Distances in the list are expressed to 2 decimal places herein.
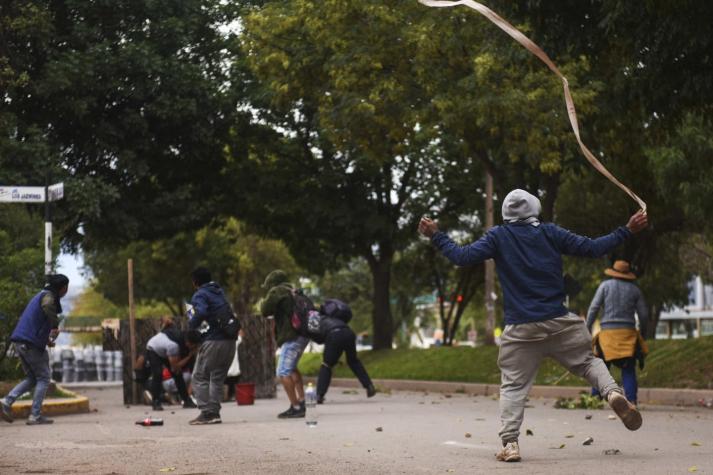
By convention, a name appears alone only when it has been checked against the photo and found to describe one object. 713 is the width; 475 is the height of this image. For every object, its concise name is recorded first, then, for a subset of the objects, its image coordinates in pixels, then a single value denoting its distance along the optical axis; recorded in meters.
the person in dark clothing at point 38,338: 15.06
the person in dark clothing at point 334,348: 18.92
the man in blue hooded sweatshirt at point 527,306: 9.22
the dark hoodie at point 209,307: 14.15
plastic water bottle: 16.99
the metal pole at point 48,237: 19.05
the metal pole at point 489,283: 33.94
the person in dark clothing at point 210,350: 14.28
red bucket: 19.92
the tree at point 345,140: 23.03
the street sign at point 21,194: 18.31
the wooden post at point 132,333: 20.98
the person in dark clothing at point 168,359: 19.33
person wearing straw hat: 15.08
